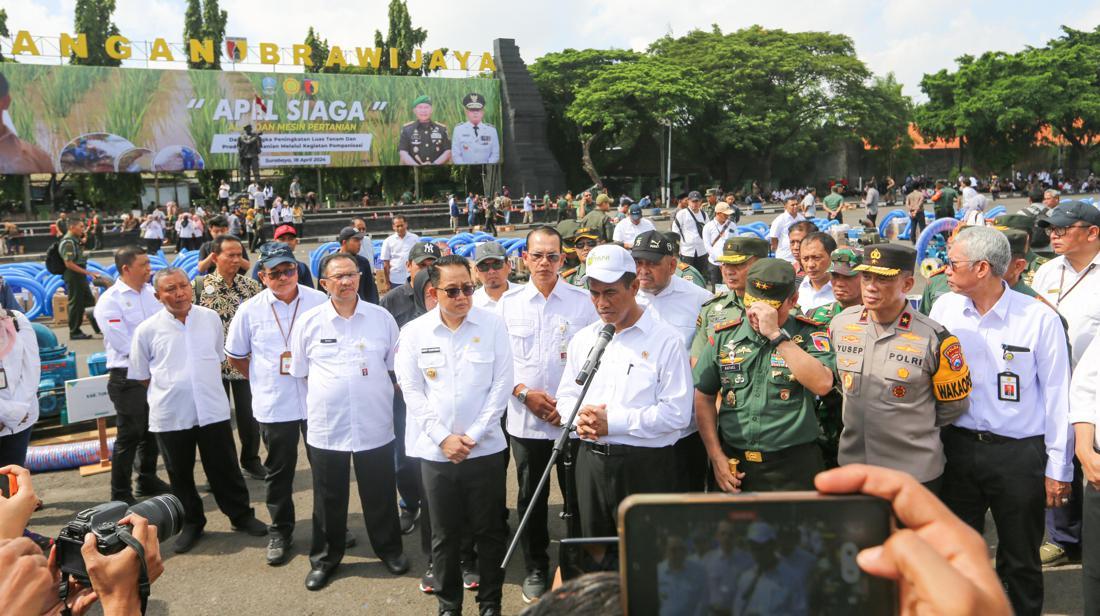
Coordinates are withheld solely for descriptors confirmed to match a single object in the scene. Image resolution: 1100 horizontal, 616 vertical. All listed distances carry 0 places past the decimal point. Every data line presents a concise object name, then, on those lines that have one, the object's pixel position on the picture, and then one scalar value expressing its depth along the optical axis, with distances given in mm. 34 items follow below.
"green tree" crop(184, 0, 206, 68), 43375
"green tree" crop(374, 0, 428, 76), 48781
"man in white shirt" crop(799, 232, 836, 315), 5062
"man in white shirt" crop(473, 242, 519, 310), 5207
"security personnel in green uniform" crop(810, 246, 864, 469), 3994
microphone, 3246
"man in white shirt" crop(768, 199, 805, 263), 10191
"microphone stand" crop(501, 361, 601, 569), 3114
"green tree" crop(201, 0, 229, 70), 43406
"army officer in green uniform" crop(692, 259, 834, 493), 3482
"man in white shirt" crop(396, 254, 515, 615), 3814
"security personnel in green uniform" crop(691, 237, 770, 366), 3814
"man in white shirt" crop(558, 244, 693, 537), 3477
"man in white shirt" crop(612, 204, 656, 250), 11297
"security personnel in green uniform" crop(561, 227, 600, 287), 6547
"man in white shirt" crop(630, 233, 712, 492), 4645
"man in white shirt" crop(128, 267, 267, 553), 4957
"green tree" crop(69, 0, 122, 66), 39812
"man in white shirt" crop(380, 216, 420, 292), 10227
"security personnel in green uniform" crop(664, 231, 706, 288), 5757
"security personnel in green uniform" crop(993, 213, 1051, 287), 5668
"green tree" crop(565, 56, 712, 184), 41750
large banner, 32219
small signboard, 6008
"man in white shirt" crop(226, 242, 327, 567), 4785
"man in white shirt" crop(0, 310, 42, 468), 4523
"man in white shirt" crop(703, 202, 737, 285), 10523
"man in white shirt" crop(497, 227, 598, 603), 4312
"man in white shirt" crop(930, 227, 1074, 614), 3381
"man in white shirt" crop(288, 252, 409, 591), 4406
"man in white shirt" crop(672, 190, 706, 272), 11375
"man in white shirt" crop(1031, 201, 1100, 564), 4281
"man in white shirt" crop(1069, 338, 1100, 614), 2986
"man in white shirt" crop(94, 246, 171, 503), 5445
